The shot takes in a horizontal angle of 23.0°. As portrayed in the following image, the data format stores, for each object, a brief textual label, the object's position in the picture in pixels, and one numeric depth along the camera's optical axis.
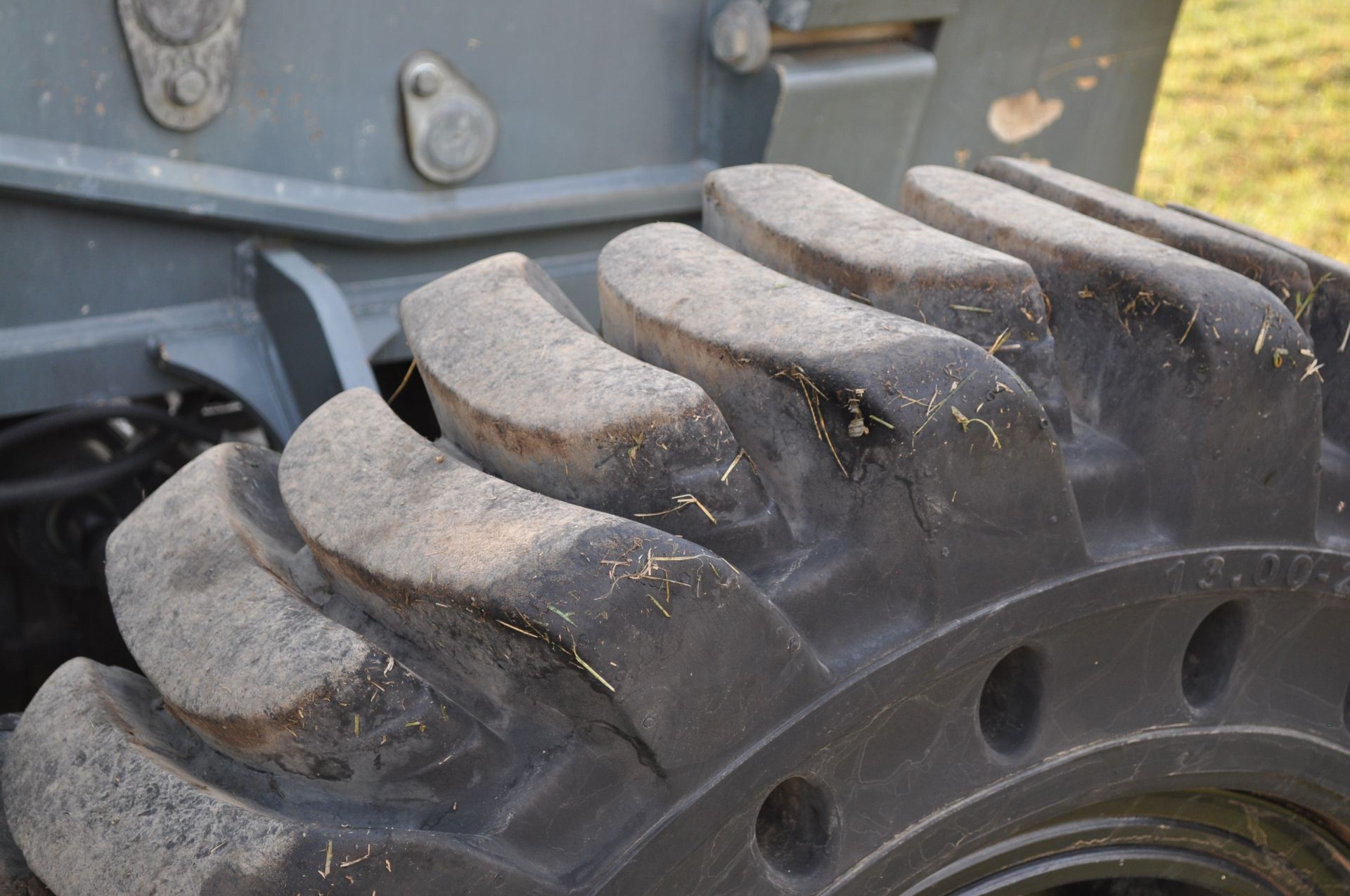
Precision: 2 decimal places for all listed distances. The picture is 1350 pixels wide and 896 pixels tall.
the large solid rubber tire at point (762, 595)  1.70
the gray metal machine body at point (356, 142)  2.02
